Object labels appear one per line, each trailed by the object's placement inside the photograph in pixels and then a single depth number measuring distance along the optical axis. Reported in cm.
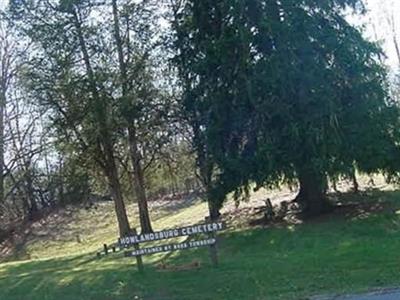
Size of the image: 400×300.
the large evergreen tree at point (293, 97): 1761
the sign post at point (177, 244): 1245
